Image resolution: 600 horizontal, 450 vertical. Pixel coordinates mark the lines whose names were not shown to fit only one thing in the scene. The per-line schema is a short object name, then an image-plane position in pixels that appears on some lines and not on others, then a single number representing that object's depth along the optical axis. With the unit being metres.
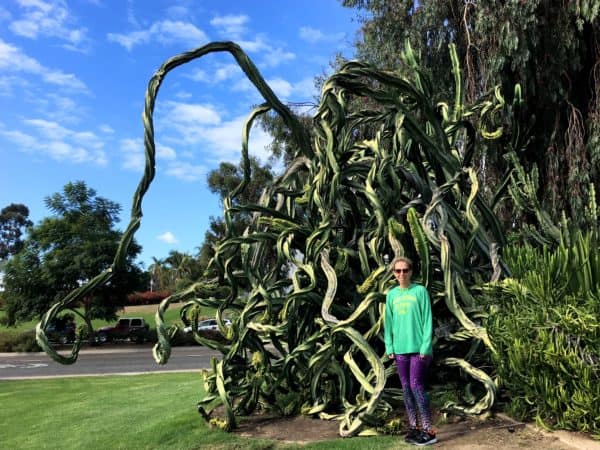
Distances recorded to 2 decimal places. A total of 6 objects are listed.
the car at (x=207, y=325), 30.57
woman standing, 4.05
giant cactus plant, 4.94
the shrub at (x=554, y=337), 3.57
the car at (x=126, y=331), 29.84
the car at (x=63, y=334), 26.05
